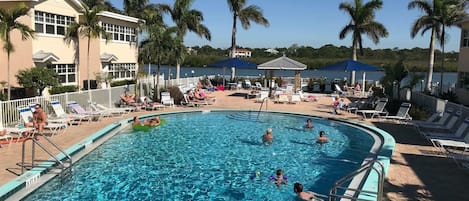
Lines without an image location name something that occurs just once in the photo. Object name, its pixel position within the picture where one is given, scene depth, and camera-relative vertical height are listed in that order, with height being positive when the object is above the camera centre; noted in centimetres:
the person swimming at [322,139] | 1391 -205
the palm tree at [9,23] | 1620 +189
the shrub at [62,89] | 1983 -82
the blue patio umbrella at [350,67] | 2589 +76
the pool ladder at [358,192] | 625 -185
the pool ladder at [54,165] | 903 -207
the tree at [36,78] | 1809 -26
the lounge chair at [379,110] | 1781 -136
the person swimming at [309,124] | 1639 -184
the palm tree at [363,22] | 3178 +441
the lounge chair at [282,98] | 2393 -124
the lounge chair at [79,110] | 1569 -144
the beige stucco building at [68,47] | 1970 +145
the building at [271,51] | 8600 +546
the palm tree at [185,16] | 3259 +475
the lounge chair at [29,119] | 1300 -151
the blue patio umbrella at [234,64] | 2833 +85
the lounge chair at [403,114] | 1617 -137
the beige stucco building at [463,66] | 2145 +78
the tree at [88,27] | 2198 +246
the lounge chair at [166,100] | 2103 -129
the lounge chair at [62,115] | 1475 -153
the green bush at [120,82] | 2603 -54
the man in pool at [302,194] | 818 -233
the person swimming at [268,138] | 1388 -205
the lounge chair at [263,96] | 2428 -114
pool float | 1557 -202
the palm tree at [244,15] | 3525 +528
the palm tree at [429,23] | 2748 +384
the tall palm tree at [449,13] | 2641 +435
